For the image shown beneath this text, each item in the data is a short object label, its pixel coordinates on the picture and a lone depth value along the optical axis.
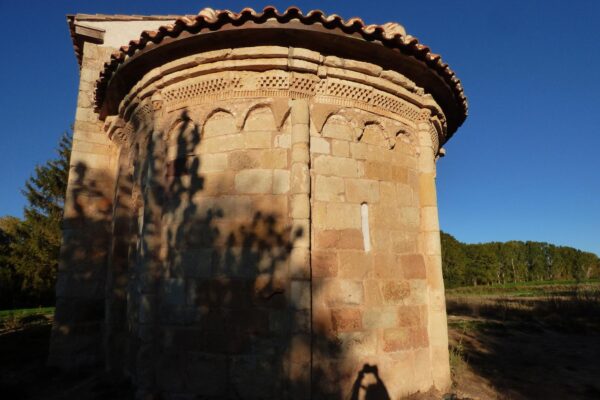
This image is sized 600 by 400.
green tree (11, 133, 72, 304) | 21.64
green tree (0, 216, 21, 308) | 21.84
